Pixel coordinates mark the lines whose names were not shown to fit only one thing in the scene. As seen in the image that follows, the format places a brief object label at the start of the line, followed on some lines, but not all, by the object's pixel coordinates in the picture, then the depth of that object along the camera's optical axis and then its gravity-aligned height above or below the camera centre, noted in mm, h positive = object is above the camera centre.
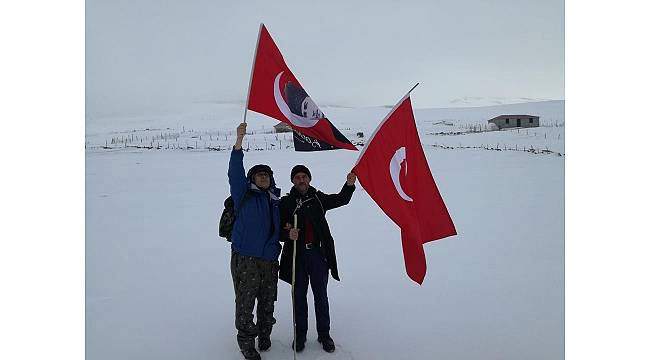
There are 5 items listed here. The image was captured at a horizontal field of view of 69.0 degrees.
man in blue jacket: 2999 -411
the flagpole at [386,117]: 3219 +408
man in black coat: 3166 -430
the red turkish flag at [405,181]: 3232 -32
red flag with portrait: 3225 +541
